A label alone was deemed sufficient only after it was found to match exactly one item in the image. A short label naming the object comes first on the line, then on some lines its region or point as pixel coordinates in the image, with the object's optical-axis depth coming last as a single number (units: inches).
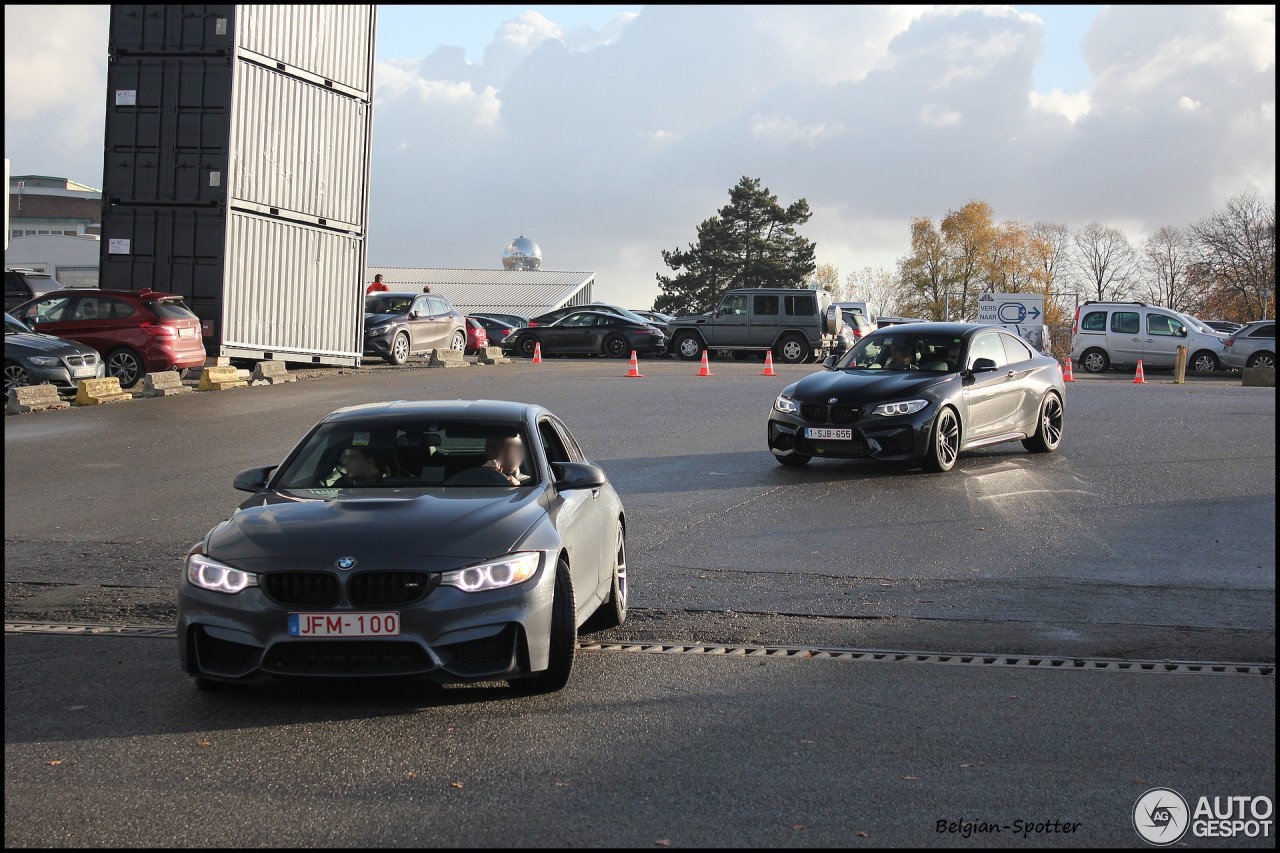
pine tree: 3430.1
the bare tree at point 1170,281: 3634.4
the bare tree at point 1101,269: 4227.4
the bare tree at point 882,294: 5088.6
